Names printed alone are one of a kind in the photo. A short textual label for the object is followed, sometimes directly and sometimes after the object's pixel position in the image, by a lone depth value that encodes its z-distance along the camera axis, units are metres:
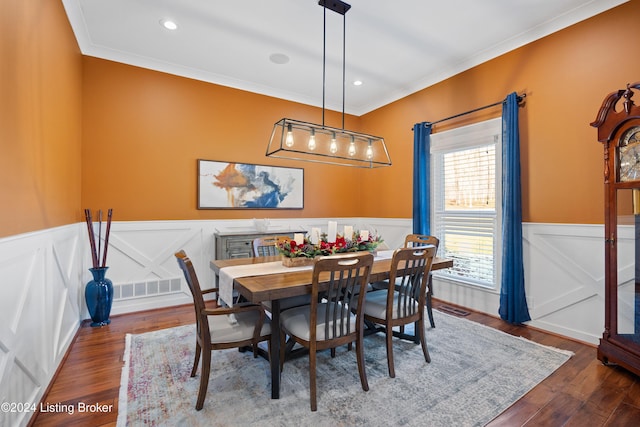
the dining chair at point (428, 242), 3.16
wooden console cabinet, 3.96
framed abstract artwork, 4.27
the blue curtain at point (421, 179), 4.30
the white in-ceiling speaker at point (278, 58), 3.77
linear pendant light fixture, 2.68
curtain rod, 3.37
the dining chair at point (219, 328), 1.95
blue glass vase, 3.33
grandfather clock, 2.32
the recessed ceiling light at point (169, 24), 3.09
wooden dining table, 1.90
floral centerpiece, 2.62
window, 3.70
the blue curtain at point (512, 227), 3.29
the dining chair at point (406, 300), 2.32
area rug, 1.89
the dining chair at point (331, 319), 1.96
